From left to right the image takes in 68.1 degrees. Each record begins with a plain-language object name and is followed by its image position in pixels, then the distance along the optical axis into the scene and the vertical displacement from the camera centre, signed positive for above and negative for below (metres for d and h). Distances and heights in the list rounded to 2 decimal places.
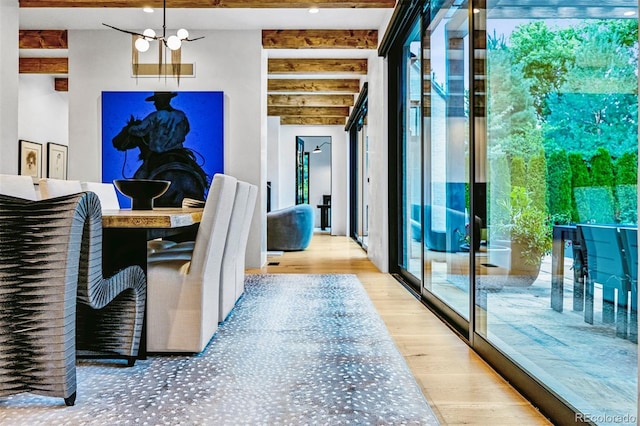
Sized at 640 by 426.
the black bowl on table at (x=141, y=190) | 2.70 +0.12
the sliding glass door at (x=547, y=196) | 1.34 +0.05
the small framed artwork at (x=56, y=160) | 7.51 +0.83
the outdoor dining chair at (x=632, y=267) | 1.25 -0.15
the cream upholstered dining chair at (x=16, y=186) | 2.22 +0.12
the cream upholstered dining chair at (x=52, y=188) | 2.71 +0.14
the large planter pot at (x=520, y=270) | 1.88 -0.25
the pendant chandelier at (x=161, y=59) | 5.17 +1.71
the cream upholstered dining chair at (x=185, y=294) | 2.31 -0.41
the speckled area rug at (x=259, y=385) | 1.67 -0.72
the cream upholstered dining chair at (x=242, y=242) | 3.49 -0.25
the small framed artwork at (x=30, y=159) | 6.86 +0.78
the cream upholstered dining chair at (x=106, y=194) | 3.68 +0.15
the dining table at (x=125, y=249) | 2.29 -0.18
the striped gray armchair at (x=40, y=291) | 1.68 -0.29
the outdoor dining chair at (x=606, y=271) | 1.32 -0.18
